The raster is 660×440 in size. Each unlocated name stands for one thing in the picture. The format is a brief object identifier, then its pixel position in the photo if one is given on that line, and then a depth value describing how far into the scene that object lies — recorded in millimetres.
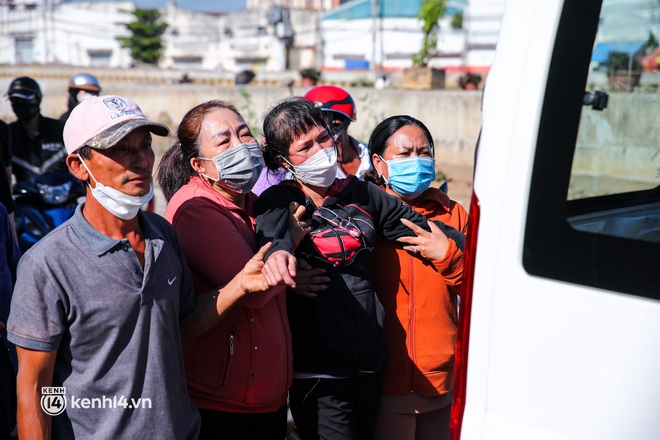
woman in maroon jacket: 2395
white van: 1617
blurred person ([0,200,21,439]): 2355
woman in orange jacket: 2711
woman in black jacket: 2518
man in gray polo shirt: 1954
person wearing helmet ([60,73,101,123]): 6519
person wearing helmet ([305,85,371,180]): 4750
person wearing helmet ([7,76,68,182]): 5613
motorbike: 5273
